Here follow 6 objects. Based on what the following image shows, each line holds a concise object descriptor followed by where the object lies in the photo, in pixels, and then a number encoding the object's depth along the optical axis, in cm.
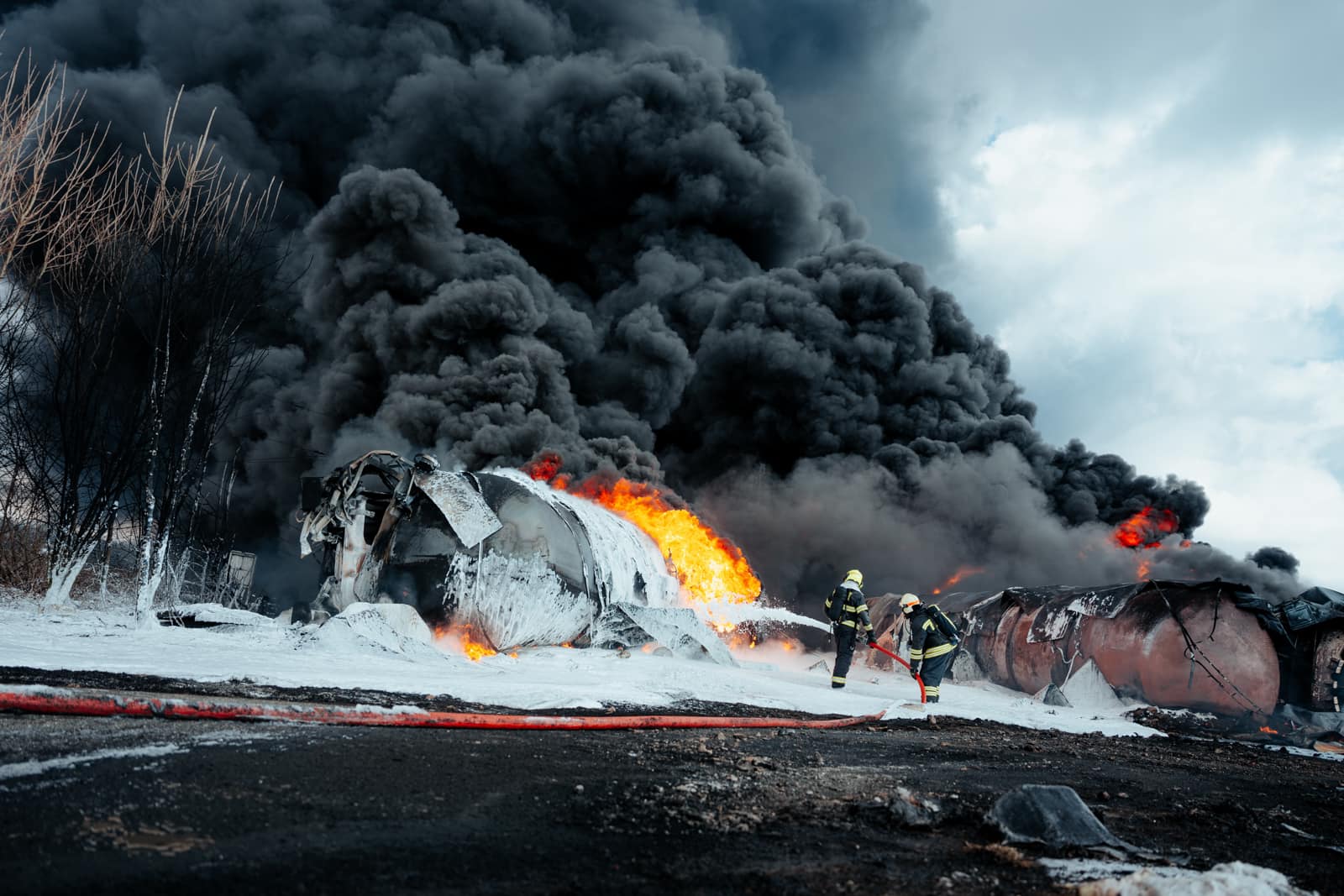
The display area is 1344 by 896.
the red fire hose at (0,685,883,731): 328
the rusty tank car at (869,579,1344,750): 956
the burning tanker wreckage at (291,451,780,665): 892
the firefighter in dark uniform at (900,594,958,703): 952
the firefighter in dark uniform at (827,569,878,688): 1038
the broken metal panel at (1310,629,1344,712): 934
